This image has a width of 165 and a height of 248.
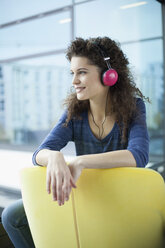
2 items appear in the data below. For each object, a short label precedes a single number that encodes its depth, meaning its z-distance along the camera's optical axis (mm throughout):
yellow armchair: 753
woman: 1158
